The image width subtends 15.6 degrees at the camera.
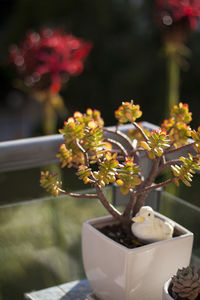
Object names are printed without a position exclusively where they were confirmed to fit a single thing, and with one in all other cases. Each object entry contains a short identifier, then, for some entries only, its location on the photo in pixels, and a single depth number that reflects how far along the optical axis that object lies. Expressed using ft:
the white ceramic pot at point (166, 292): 2.79
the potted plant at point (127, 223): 2.82
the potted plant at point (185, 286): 2.79
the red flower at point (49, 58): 6.01
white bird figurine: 3.01
